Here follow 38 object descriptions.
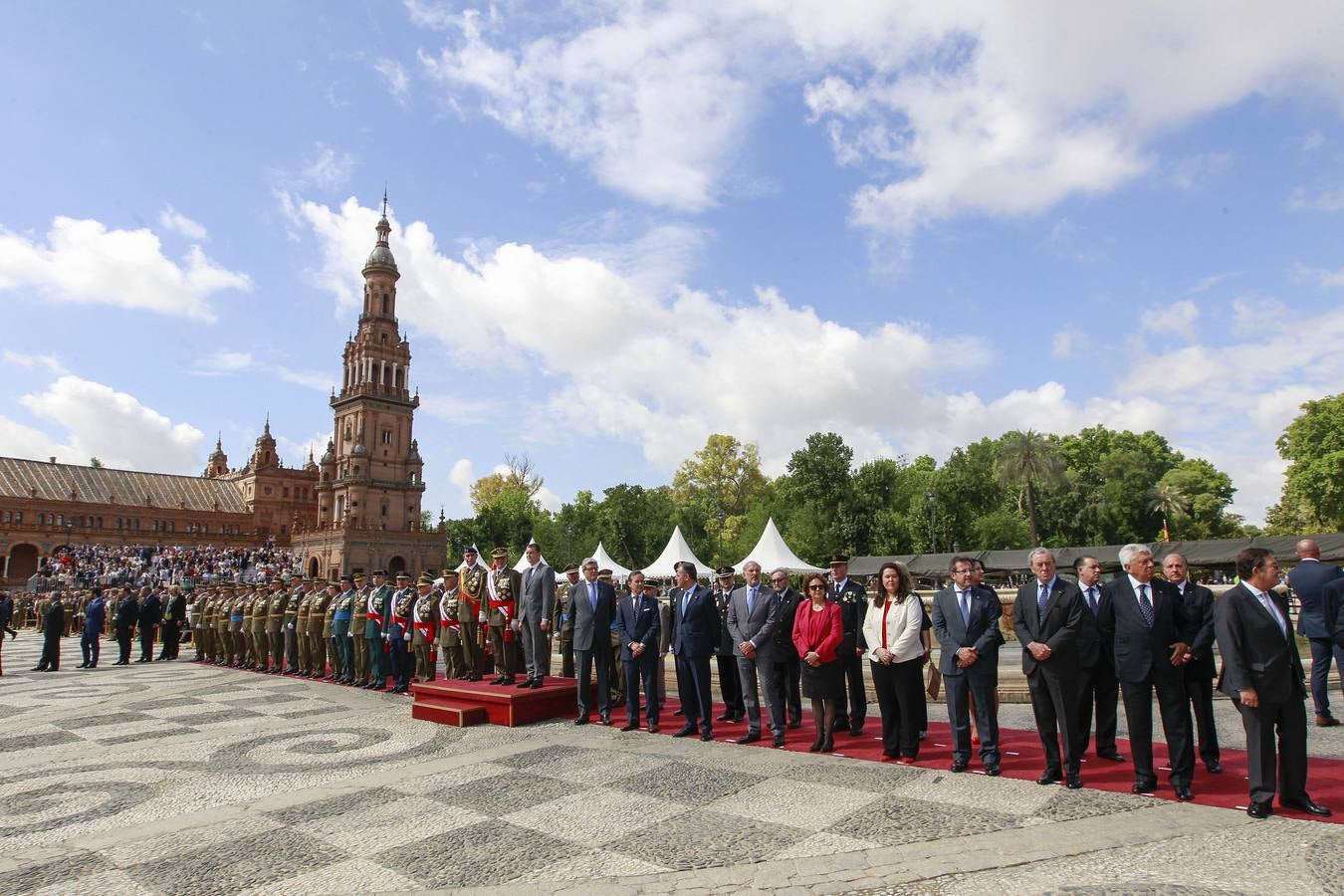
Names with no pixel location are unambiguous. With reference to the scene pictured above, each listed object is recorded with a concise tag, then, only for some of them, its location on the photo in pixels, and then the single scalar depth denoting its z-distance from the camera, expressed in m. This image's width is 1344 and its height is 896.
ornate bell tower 72.38
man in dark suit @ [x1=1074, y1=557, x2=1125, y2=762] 7.20
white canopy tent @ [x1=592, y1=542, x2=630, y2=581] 33.28
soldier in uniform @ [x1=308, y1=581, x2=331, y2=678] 15.84
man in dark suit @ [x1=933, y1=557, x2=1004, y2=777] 7.29
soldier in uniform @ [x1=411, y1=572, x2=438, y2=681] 13.13
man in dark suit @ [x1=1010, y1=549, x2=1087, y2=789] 6.83
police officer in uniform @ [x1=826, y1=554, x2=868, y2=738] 9.49
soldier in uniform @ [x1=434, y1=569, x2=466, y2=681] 12.67
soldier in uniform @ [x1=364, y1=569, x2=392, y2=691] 14.07
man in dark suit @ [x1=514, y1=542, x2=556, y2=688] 10.98
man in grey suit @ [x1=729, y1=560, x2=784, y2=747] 8.98
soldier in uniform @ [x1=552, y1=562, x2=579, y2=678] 11.09
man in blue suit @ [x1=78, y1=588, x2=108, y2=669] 18.55
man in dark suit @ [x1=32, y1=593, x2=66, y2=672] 18.25
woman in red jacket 8.39
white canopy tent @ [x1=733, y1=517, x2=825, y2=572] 29.81
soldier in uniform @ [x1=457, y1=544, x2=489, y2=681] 12.41
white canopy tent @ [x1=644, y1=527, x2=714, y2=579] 31.27
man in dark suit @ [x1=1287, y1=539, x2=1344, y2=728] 9.17
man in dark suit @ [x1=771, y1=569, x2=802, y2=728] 9.14
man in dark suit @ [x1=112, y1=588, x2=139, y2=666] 19.61
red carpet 6.34
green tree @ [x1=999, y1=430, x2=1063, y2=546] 56.56
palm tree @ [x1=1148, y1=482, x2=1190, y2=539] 69.12
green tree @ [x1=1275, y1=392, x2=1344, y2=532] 46.78
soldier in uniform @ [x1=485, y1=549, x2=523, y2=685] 11.54
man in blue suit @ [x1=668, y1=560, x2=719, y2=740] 9.62
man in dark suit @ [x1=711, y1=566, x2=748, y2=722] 11.00
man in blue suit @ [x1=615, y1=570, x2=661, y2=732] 9.91
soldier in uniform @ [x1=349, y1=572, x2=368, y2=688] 14.38
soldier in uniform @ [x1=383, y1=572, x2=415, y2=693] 13.74
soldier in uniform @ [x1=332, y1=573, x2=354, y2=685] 14.96
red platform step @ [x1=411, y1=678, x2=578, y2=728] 10.25
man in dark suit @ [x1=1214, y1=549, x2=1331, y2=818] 5.78
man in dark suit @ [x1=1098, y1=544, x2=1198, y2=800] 6.45
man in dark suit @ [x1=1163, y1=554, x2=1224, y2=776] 7.00
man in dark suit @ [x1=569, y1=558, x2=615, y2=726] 10.28
